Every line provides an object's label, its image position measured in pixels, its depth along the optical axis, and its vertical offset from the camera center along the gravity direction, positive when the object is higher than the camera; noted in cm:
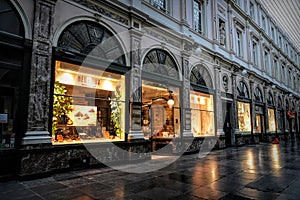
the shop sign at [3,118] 512 +10
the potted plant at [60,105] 614 +51
